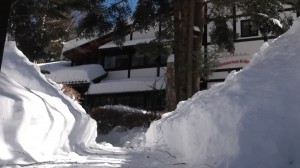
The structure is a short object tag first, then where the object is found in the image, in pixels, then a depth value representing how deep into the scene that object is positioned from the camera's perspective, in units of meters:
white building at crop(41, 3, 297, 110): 18.66
